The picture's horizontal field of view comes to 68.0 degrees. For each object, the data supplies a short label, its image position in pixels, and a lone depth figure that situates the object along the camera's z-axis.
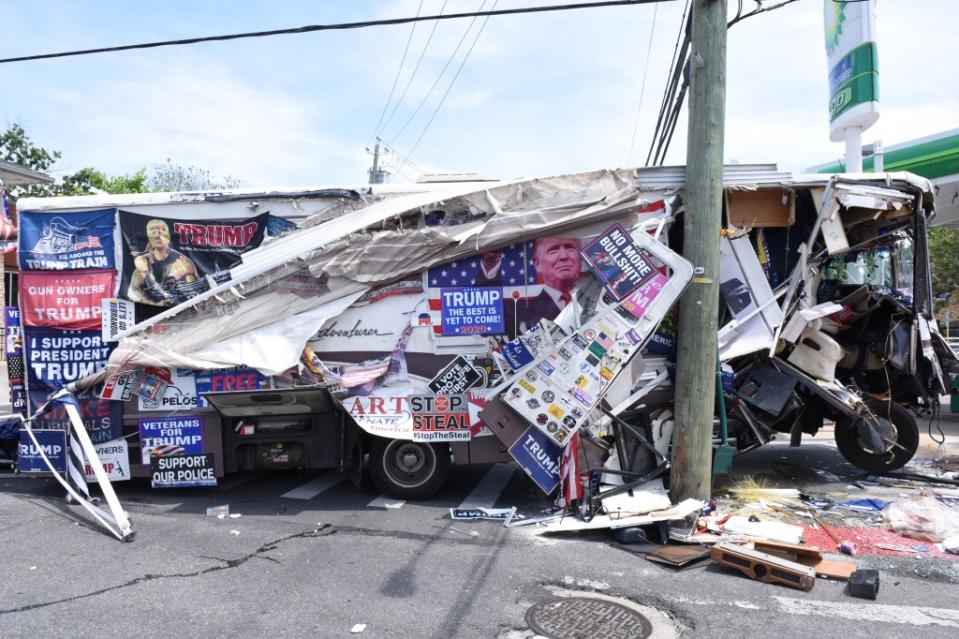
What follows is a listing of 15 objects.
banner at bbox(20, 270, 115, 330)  7.25
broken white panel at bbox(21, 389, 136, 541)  5.88
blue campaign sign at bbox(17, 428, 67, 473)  7.09
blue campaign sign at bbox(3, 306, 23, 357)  7.44
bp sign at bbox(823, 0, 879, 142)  12.02
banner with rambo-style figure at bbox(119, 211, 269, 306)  7.29
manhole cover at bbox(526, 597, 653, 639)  4.20
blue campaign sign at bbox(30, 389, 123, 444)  7.06
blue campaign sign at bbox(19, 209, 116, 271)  7.32
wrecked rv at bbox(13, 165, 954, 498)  6.54
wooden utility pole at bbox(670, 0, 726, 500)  6.26
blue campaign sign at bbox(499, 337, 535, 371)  6.70
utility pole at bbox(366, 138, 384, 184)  32.80
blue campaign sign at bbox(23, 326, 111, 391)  7.24
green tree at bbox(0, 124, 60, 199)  29.12
